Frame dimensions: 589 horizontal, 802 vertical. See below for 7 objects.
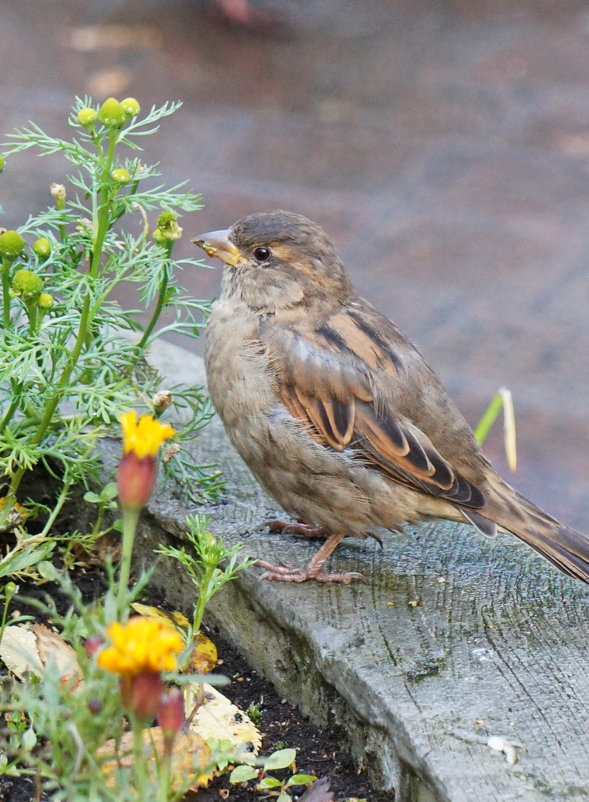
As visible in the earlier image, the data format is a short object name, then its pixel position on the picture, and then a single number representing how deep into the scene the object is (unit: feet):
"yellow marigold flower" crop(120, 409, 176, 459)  12.17
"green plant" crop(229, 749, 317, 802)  16.98
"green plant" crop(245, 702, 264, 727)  18.94
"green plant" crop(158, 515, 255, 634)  16.48
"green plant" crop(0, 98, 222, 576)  18.17
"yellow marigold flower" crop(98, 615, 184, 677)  10.74
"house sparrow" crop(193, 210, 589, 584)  21.57
